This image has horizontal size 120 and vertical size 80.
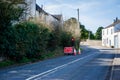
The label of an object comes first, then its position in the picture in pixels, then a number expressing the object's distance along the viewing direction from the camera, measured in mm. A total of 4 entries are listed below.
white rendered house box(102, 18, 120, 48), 100250
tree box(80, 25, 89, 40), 108188
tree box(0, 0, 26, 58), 25595
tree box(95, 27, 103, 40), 150125
